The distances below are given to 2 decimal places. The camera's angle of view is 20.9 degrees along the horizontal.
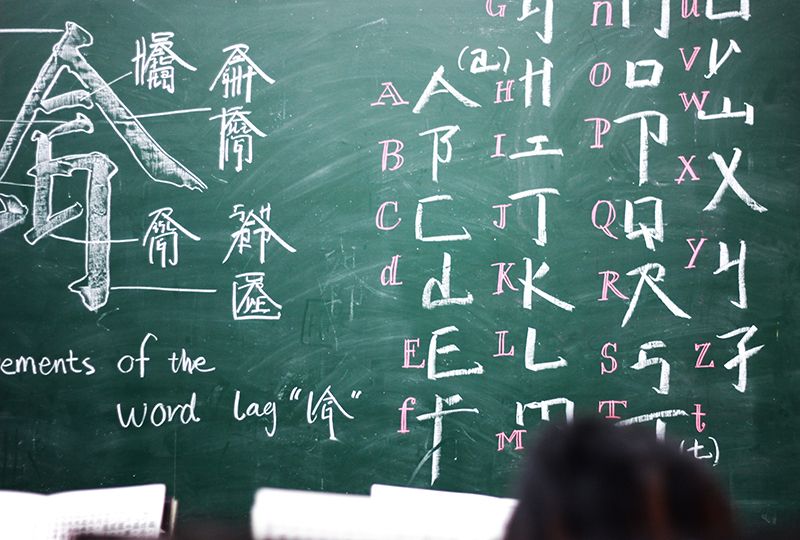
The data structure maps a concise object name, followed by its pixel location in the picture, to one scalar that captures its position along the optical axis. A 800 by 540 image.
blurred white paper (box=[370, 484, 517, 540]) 3.33
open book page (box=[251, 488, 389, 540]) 3.21
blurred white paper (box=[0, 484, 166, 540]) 3.37
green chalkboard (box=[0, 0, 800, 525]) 3.76
